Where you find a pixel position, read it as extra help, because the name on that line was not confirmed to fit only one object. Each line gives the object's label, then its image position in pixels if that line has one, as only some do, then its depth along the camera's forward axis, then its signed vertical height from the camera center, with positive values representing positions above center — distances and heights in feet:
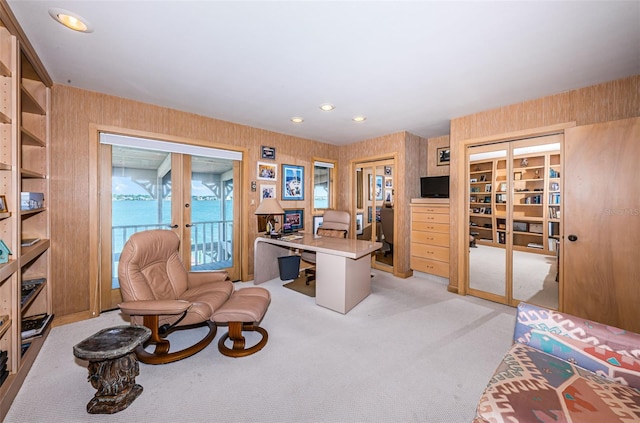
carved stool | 5.15 -3.38
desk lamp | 12.32 +0.10
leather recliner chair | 6.47 -2.39
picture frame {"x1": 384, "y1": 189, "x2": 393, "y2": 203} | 15.43 +0.89
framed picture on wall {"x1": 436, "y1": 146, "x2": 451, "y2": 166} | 15.15 +3.25
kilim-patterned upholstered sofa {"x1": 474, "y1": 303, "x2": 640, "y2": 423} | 3.63 -2.80
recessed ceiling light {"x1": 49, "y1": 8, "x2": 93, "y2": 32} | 5.47 +4.21
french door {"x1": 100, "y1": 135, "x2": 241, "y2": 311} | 10.00 +0.28
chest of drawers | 13.24 -1.51
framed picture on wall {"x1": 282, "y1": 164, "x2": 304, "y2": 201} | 15.29 +1.69
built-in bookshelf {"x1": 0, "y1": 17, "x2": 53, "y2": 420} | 5.65 -0.05
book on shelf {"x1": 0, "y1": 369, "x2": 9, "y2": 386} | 5.36 -3.53
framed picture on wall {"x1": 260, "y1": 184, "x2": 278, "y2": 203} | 14.21 +1.07
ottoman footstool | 7.03 -2.92
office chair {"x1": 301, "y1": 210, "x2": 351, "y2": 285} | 14.06 -0.93
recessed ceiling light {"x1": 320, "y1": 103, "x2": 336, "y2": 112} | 10.65 +4.36
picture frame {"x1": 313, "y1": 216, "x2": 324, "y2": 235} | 16.97 -0.79
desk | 9.88 -2.44
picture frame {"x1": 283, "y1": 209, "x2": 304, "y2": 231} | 15.62 -0.51
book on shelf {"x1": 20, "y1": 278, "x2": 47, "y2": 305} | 7.09 -2.31
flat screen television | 14.08 +1.34
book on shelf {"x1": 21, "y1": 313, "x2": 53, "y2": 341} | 7.01 -3.36
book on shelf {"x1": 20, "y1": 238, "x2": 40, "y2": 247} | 7.41 -0.96
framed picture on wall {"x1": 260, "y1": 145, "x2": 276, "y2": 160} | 14.14 +3.24
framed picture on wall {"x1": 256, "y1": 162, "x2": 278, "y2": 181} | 14.03 +2.17
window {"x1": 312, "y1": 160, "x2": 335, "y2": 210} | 17.15 +1.79
